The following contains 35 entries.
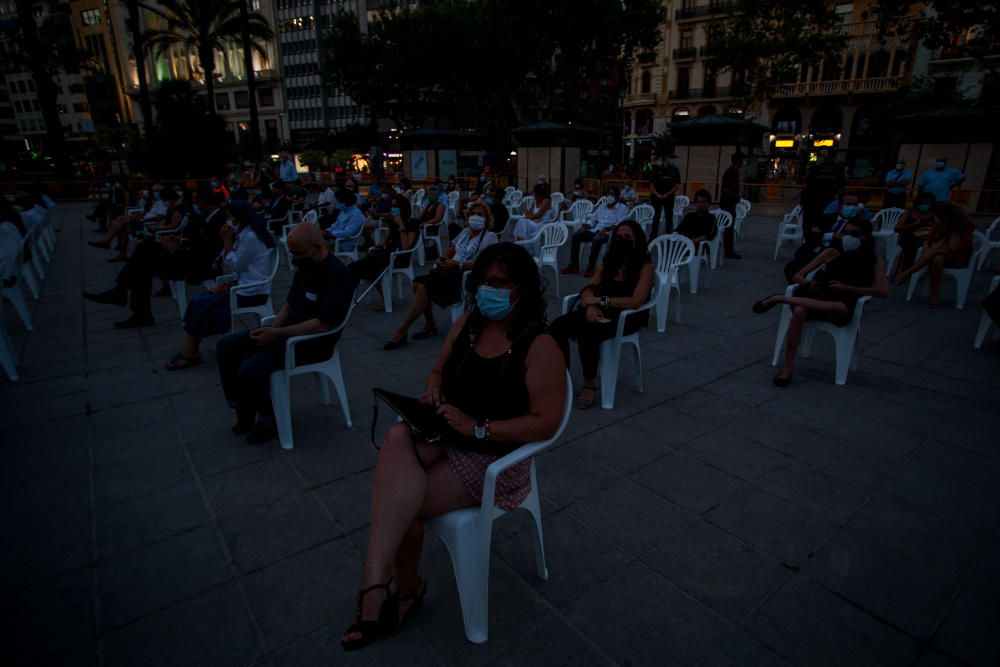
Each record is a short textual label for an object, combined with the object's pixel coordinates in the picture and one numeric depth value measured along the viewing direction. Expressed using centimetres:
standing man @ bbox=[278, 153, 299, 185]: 1622
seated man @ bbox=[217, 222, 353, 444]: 331
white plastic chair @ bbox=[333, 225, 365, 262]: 790
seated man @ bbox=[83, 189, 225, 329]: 588
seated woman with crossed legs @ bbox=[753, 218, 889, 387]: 421
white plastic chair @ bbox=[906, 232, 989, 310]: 615
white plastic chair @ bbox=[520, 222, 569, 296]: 720
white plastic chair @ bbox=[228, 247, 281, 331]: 467
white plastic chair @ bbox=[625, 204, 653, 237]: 934
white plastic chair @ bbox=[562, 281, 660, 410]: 392
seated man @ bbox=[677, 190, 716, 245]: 743
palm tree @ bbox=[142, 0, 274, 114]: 2444
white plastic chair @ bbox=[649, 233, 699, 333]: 555
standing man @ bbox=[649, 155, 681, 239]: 931
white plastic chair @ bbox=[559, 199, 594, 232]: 1058
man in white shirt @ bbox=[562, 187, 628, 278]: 835
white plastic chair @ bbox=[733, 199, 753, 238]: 1036
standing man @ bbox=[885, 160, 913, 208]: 952
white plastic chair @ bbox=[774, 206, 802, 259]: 928
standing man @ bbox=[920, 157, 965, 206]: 888
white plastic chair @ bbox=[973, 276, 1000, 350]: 496
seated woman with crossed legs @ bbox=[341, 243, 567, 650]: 190
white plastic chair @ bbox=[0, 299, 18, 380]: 454
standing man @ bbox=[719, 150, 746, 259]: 939
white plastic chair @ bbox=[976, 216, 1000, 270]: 758
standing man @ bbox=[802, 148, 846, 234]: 831
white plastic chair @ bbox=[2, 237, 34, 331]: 573
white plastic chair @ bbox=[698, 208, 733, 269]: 780
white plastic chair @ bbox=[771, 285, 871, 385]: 421
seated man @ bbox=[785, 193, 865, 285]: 469
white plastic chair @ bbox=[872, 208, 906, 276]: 793
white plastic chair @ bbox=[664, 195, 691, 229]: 1132
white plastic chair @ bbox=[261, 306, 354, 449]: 336
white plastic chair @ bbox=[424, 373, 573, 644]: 192
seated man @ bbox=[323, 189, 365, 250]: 787
